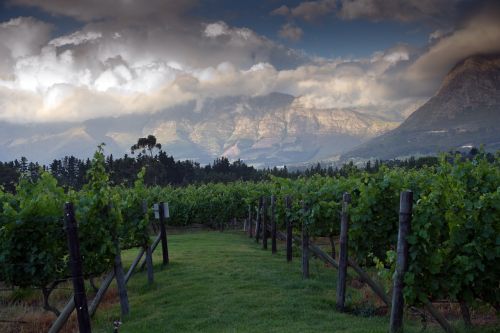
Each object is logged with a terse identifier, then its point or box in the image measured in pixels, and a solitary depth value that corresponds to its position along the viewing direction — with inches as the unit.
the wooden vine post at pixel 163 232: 726.5
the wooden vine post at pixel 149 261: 620.1
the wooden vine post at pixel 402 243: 334.3
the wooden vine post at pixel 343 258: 463.2
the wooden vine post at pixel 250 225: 1362.0
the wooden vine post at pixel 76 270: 318.7
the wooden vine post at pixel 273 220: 908.6
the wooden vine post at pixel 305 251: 617.9
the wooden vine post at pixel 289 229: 744.3
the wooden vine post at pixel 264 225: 1002.7
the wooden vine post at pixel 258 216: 1107.3
